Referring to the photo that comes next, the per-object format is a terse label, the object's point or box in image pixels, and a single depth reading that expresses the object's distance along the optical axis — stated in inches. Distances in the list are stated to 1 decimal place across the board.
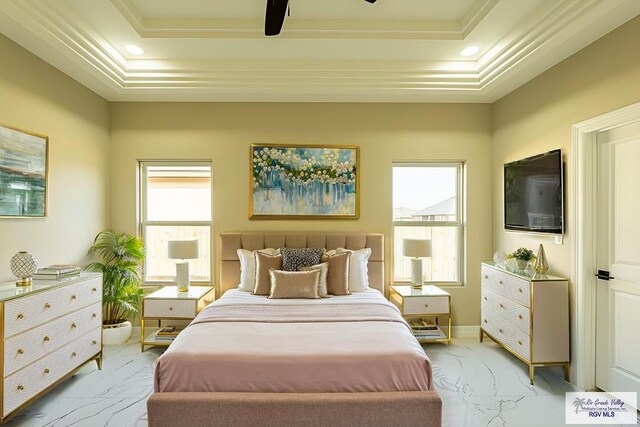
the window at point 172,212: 166.4
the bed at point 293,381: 77.2
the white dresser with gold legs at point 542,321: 117.1
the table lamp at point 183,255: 146.5
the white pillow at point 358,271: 144.3
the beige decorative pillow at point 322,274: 133.5
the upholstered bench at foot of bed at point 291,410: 77.1
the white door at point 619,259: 100.2
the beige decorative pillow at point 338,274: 137.4
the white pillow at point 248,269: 143.4
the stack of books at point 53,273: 110.6
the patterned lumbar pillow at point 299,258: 140.9
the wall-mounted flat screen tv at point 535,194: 121.3
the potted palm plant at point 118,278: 146.8
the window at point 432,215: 168.4
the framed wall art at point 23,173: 106.3
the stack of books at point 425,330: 149.6
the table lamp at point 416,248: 150.7
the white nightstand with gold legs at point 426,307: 146.7
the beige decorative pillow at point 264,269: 136.9
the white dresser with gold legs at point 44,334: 88.0
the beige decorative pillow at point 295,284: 129.6
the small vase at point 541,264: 124.2
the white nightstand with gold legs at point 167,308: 140.1
